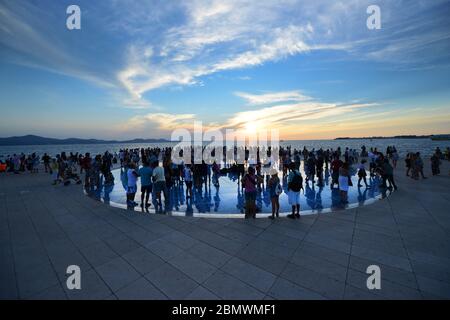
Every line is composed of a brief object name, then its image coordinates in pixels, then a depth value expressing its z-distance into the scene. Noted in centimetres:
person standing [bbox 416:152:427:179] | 1266
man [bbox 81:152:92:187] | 1162
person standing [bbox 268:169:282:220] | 624
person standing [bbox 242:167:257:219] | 643
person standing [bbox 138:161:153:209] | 804
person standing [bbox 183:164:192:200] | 956
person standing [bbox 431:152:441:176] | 1372
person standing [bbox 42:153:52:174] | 1891
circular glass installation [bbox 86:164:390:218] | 762
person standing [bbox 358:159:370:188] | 1132
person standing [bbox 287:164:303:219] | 636
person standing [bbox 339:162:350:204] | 805
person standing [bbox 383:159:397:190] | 964
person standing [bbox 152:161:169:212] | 816
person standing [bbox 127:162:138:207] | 810
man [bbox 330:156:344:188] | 1117
